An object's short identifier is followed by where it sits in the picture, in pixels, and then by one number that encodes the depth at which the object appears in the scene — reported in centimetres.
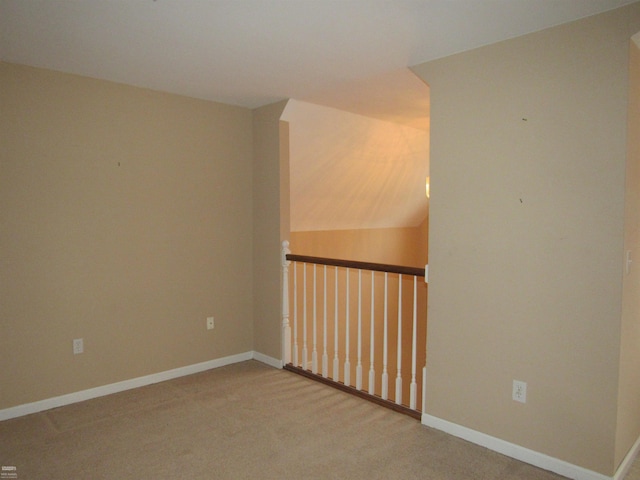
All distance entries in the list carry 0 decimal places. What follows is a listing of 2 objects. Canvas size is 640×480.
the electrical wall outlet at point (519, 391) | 230
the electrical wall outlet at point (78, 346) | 297
